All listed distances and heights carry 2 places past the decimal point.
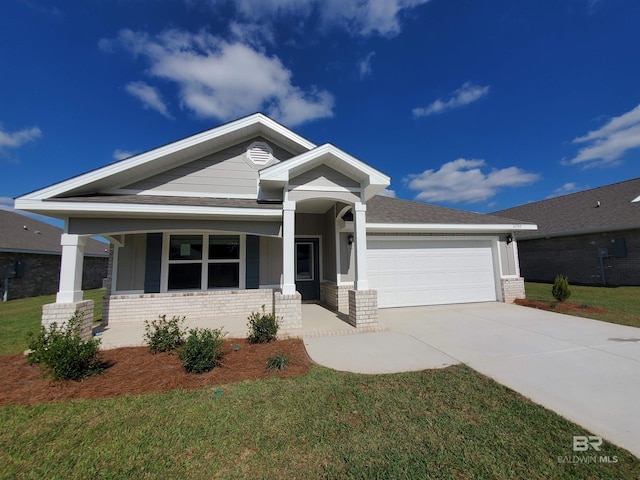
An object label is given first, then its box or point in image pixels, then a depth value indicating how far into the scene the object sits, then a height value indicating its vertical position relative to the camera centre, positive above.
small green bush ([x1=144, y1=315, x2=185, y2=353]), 5.39 -1.34
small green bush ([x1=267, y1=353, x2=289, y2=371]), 4.48 -1.53
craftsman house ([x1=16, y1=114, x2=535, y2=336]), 6.46 +1.07
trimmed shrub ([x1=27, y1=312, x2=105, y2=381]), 4.07 -1.25
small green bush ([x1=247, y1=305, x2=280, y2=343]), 5.85 -1.27
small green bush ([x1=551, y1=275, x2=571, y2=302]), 9.10 -0.82
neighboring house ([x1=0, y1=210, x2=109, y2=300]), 14.34 +0.92
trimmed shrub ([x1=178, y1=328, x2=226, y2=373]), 4.43 -1.36
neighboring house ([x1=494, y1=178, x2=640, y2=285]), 13.45 +1.46
